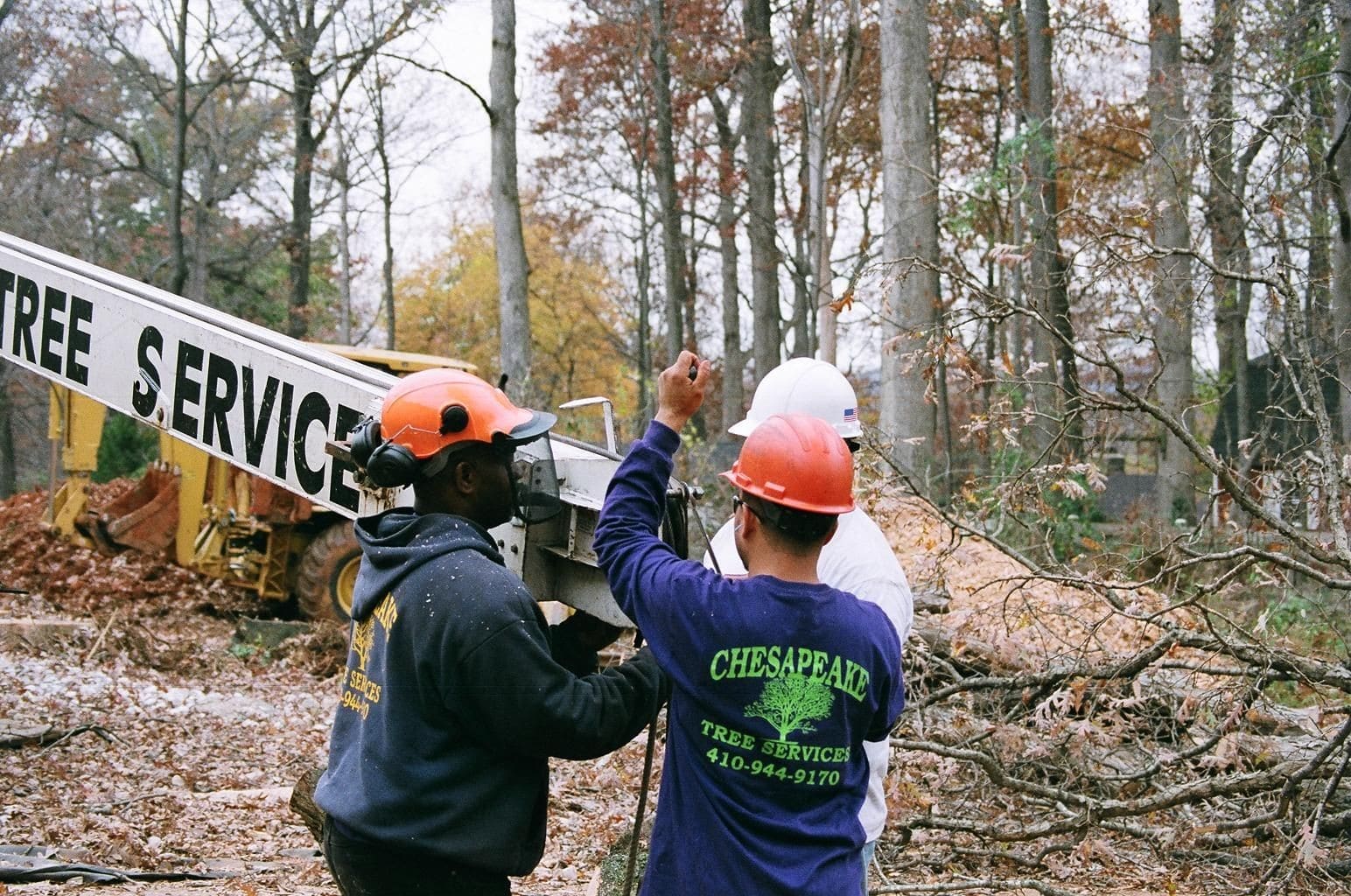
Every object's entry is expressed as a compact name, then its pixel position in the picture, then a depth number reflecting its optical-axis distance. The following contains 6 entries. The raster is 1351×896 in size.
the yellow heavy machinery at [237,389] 3.11
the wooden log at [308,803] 4.22
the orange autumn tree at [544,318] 41.59
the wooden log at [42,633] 10.30
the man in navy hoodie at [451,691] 2.54
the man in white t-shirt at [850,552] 3.05
